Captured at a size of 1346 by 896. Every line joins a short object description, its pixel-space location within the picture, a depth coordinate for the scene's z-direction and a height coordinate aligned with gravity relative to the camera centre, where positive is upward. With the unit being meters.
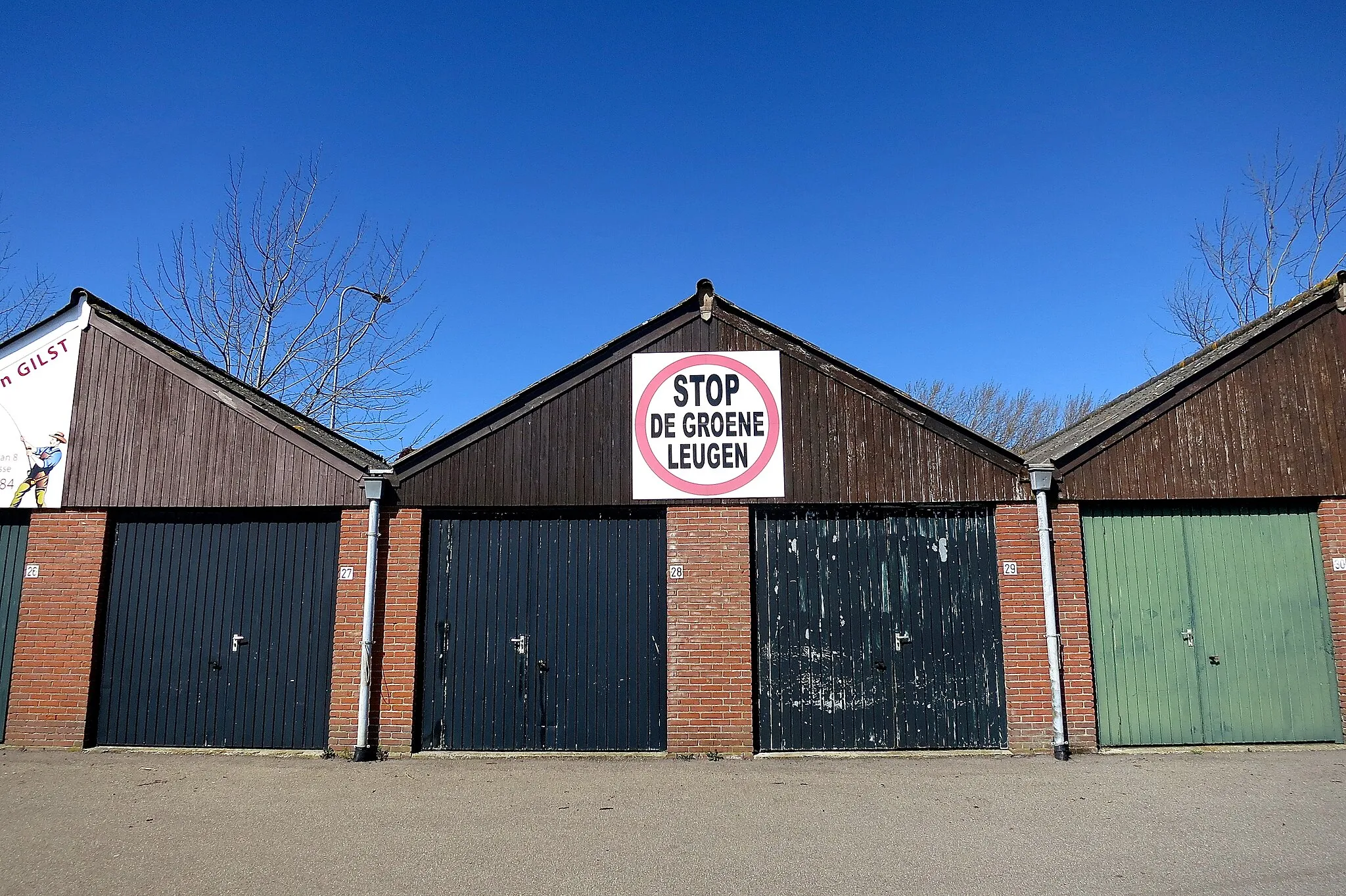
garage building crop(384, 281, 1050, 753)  9.46 +0.30
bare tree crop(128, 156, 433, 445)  19.42 +5.60
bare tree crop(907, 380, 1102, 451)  32.16 +6.33
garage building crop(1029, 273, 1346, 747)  9.54 +0.45
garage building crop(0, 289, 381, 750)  9.66 +0.42
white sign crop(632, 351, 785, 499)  9.84 +1.98
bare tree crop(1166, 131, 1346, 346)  19.42 +6.98
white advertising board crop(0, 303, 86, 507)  10.12 +2.25
